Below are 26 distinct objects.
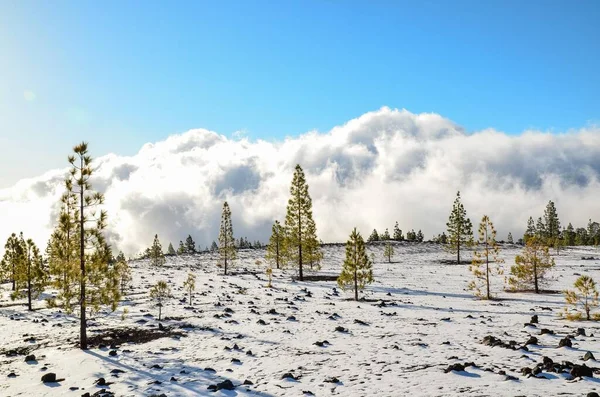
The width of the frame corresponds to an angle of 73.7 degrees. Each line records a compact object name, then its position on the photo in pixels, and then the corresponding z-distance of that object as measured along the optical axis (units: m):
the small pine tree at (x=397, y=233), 184.05
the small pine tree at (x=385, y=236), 182.50
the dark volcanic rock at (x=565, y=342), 19.18
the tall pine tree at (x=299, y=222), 58.34
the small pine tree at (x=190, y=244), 168.88
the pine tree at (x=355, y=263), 38.91
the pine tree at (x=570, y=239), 156.85
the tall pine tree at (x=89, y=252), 22.56
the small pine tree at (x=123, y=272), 47.50
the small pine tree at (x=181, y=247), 174.50
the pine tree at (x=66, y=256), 22.00
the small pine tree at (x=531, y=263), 44.53
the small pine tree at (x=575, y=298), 26.84
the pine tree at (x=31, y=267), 40.34
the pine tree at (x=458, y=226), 90.12
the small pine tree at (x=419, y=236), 183.38
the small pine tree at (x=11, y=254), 54.84
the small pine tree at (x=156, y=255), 100.62
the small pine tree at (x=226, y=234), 80.12
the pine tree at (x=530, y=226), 161.75
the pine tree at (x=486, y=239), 40.24
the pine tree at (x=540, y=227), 143.90
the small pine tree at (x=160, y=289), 30.57
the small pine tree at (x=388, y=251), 95.66
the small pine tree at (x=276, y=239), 74.27
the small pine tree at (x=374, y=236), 180.80
